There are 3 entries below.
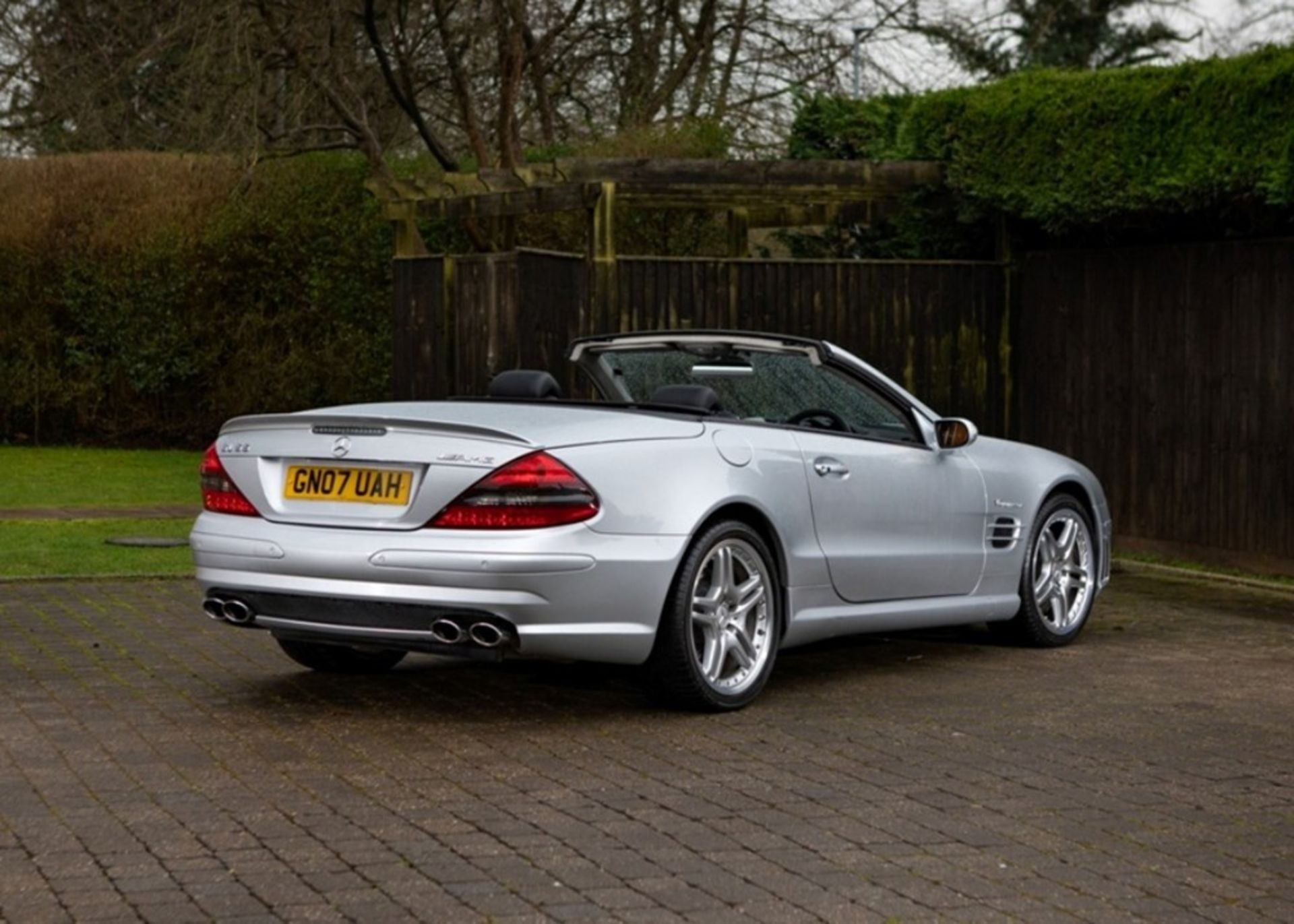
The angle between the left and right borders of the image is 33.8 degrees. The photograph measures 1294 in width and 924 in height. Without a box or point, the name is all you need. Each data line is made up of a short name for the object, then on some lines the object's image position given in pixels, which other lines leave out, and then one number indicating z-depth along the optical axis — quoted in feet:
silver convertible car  24.30
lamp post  81.25
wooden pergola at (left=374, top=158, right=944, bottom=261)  47.78
